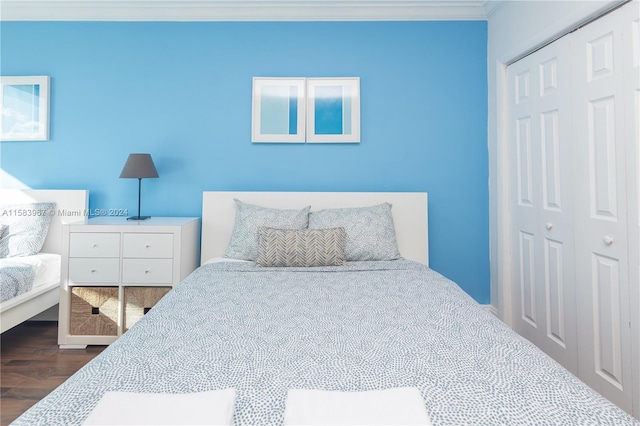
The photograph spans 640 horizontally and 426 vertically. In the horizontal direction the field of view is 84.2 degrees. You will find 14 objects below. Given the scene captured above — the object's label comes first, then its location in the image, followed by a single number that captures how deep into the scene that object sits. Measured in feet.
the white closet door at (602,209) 5.43
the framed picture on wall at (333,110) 9.11
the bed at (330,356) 2.49
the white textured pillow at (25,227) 8.16
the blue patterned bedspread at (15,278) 6.95
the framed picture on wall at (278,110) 9.11
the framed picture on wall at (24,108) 9.12
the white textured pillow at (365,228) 7.66
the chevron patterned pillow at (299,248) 7.02
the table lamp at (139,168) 8.30
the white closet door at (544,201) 6.57
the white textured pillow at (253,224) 7.80
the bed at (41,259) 7.20
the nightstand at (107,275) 7.72
